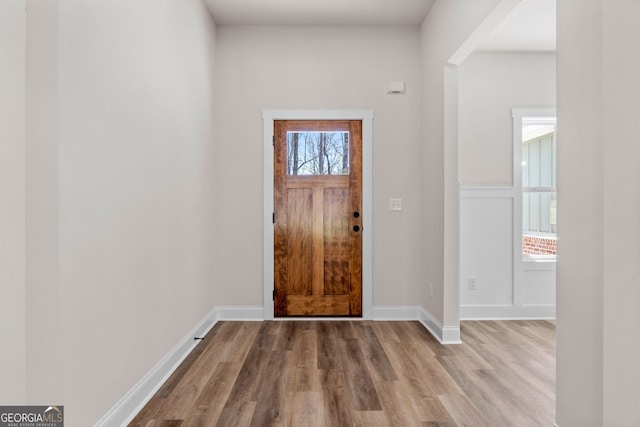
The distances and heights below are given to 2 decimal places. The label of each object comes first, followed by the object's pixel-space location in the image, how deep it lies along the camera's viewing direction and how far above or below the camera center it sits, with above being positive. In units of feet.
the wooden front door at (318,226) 12.45 -0.62
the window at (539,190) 12.97 +0.62
